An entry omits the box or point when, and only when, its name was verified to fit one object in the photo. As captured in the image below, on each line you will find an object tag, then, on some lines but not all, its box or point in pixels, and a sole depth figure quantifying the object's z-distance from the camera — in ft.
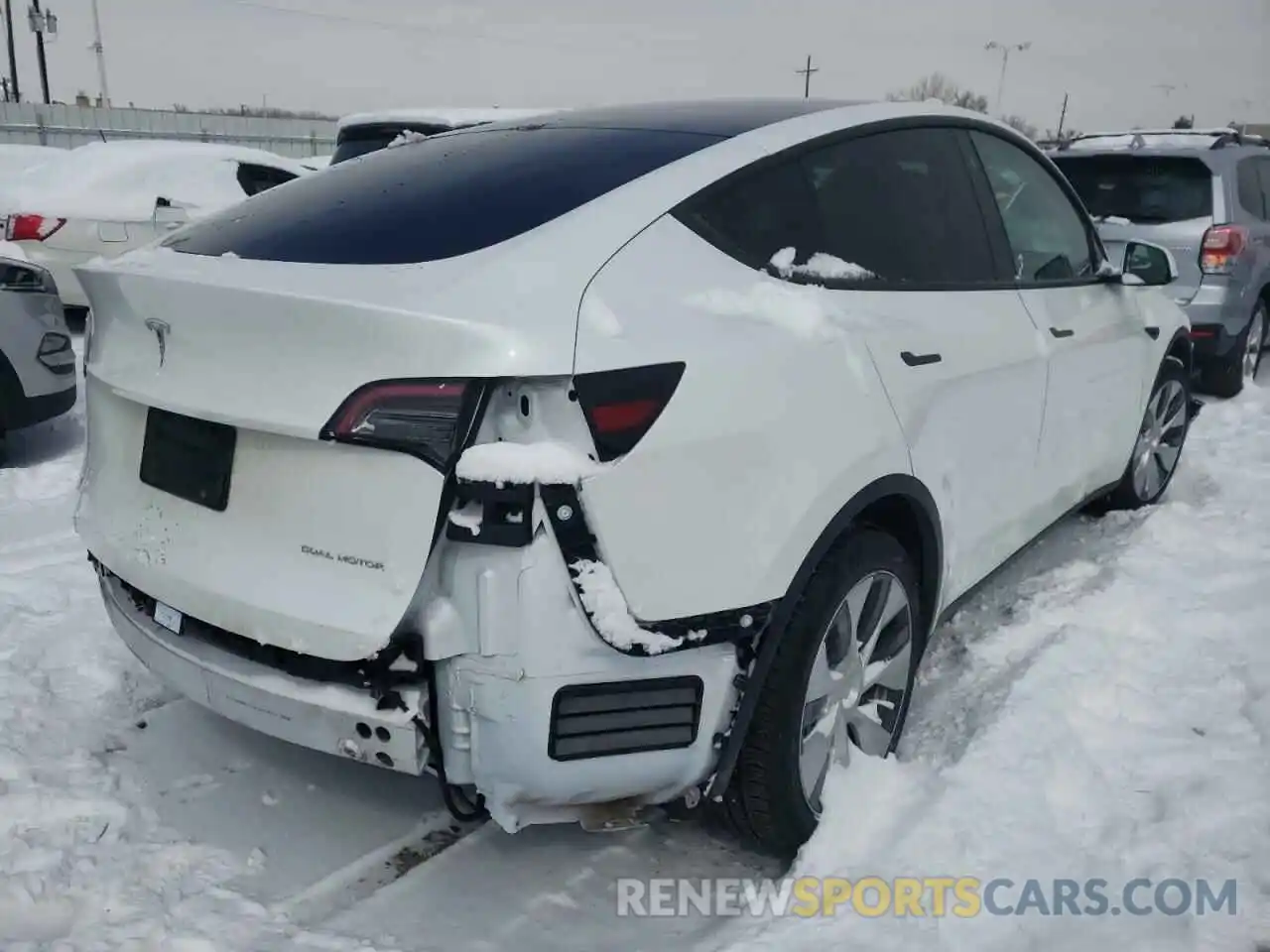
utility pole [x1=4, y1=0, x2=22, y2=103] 131.13
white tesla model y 6.09
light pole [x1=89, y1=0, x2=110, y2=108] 135.74
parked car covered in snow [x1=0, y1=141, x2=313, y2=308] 26.32
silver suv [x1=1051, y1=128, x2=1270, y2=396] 22.41
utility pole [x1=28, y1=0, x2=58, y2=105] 129.59
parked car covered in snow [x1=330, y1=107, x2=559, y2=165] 25.67
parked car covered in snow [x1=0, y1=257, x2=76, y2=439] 16.52
